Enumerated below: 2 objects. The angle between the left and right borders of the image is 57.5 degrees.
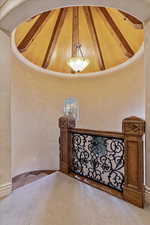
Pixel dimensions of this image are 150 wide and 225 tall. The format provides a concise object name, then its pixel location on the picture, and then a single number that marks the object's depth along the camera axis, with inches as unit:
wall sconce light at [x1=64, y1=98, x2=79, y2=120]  229.1
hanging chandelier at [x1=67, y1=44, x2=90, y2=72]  146.6
